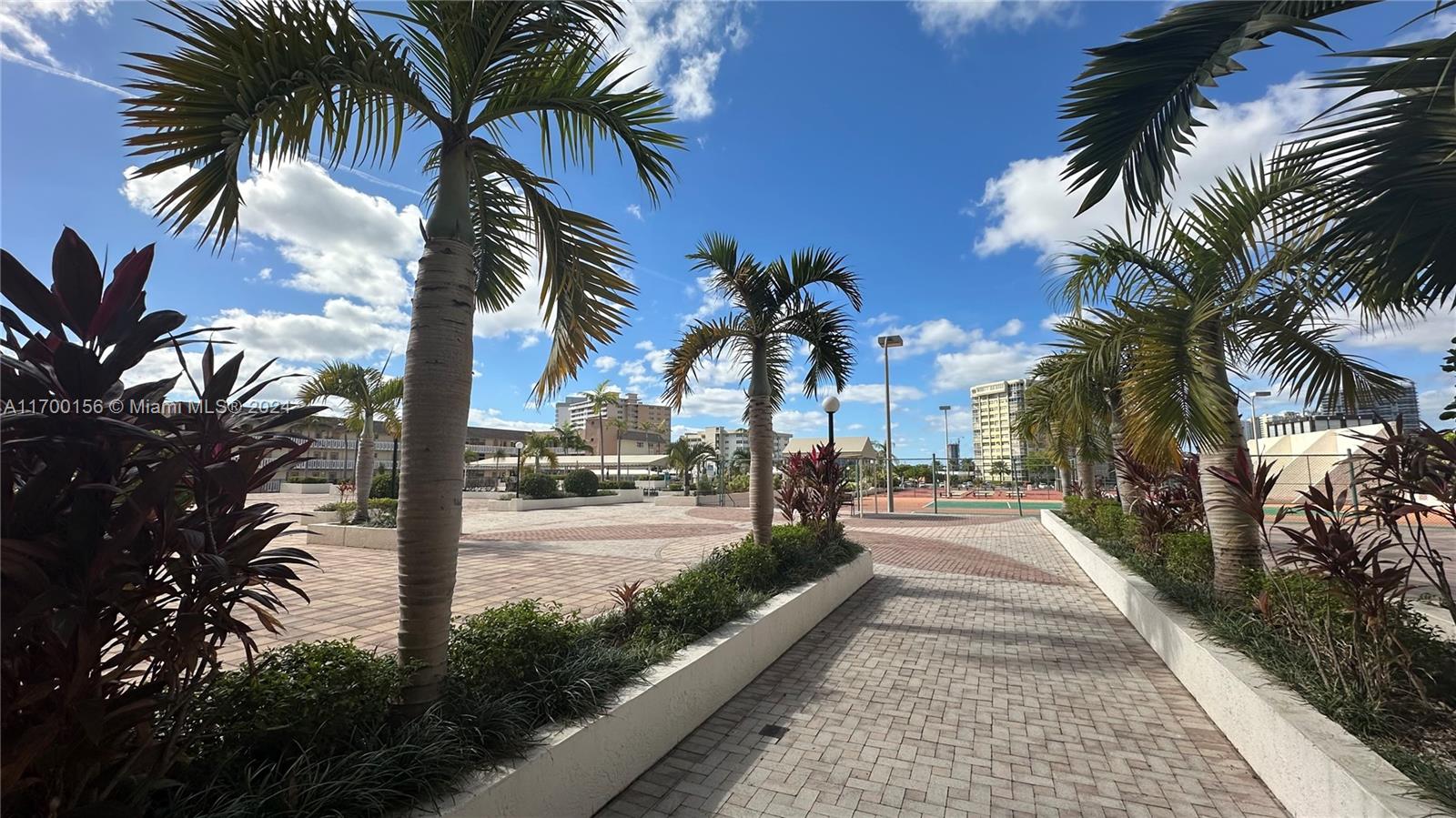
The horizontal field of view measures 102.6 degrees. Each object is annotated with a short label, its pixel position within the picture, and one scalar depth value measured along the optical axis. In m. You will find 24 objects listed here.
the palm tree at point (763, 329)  7.38
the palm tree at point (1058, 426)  9.29
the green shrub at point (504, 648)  3.14
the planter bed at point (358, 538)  12.26
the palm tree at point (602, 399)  39.09
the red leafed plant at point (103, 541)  1.57
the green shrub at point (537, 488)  24.52
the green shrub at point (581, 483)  25.94
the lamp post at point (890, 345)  21.86
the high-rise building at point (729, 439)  47.24
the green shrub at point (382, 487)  21.20
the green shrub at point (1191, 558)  6.16
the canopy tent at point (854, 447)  23.44
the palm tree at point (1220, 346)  4.86
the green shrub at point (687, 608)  4.74
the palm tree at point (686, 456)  37.53
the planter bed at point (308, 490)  35.71
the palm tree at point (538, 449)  32.91
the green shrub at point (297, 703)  2.23
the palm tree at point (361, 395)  14.22
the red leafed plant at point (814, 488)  9.36
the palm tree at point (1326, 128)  2.67
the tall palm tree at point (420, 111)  2.59
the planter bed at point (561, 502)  23.53
